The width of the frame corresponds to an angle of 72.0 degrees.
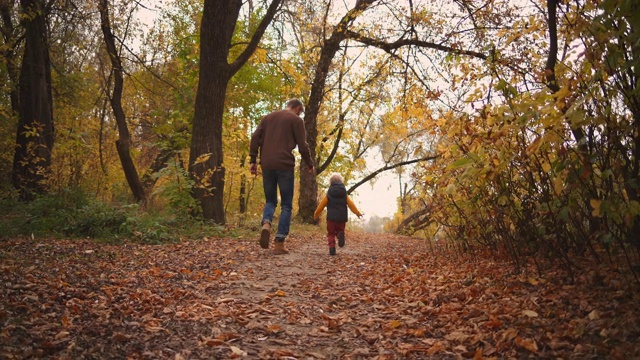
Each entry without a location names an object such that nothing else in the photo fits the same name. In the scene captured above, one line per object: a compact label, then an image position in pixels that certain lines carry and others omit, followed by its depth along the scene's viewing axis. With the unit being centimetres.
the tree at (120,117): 1202
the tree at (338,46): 1138
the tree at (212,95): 862
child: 819
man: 694
